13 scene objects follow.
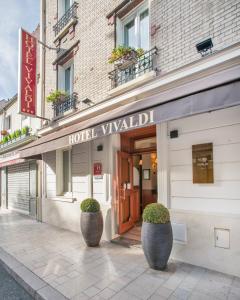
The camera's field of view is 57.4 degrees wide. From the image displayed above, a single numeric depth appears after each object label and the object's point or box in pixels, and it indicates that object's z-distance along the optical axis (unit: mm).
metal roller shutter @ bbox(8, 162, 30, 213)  11203
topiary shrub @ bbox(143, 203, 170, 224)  4160
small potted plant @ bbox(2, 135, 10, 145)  13680
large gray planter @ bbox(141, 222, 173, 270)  4094
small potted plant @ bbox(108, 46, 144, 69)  5789
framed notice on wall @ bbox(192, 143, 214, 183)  4297
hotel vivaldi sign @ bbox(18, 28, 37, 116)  8312
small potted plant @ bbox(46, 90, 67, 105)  8484
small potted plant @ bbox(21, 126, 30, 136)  11325
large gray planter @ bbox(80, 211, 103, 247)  5547
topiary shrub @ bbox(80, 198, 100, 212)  5633
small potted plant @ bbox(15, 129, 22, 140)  12125
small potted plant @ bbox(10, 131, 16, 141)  12633
